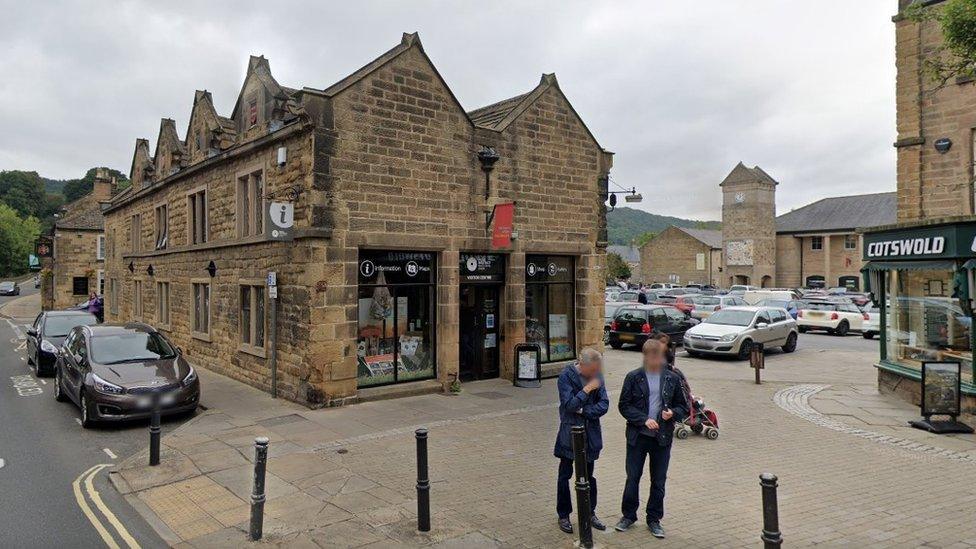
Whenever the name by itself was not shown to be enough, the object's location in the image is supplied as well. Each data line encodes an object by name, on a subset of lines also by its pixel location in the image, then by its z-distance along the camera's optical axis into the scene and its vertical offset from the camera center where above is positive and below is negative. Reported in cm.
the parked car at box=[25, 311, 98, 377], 1572 -142
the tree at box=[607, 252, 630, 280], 8250 +148
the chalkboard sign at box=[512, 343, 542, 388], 1353 -192
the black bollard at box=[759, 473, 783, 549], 426 -164
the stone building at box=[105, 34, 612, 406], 1125 +97
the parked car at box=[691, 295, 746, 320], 3000 -129
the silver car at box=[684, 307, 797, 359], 1923 -172
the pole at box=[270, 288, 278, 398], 1213 -147
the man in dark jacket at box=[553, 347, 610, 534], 568 -120
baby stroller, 938 -217
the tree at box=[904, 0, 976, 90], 1004 +406
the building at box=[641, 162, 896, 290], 6088 +440
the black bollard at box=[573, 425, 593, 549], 529 -177
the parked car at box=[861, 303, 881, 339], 2709 -210
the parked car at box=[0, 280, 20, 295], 6419 -85
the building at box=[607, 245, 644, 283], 10338 +385
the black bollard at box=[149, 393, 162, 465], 786 -203
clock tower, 6625 +545
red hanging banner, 1297 +111
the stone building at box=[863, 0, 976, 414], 1024 +73
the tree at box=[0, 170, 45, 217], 10162 +1464
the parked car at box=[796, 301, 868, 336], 2828 -181
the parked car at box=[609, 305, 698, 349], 2114 -158
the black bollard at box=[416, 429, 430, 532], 578 -195
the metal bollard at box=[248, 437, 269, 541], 577 -202
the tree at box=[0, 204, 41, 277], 8162 +537
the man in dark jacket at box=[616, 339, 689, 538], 577 -131
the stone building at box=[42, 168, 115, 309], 4250 +140
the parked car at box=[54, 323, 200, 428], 998 -161
